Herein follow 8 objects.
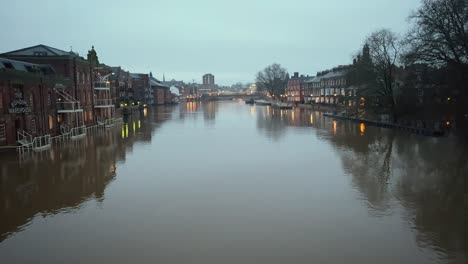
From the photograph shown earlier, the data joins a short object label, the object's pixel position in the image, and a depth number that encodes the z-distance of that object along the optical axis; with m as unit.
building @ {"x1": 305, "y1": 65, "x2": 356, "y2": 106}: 104.56
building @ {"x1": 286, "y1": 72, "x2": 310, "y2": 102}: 145.88
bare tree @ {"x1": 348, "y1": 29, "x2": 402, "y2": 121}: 52.72
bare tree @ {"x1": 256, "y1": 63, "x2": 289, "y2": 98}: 149.62
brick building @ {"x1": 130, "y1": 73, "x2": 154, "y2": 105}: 127.69
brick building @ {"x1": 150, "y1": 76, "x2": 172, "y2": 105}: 151.12
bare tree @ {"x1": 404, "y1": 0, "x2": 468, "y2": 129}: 36.22
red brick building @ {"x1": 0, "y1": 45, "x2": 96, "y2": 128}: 43.50
